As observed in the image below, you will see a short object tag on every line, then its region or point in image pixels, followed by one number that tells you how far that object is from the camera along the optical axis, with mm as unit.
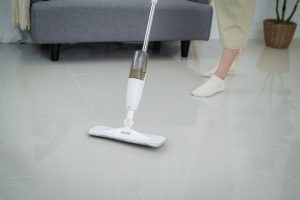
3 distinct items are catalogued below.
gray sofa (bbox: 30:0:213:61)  2246
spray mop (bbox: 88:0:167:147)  1415
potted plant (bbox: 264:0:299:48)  3068
